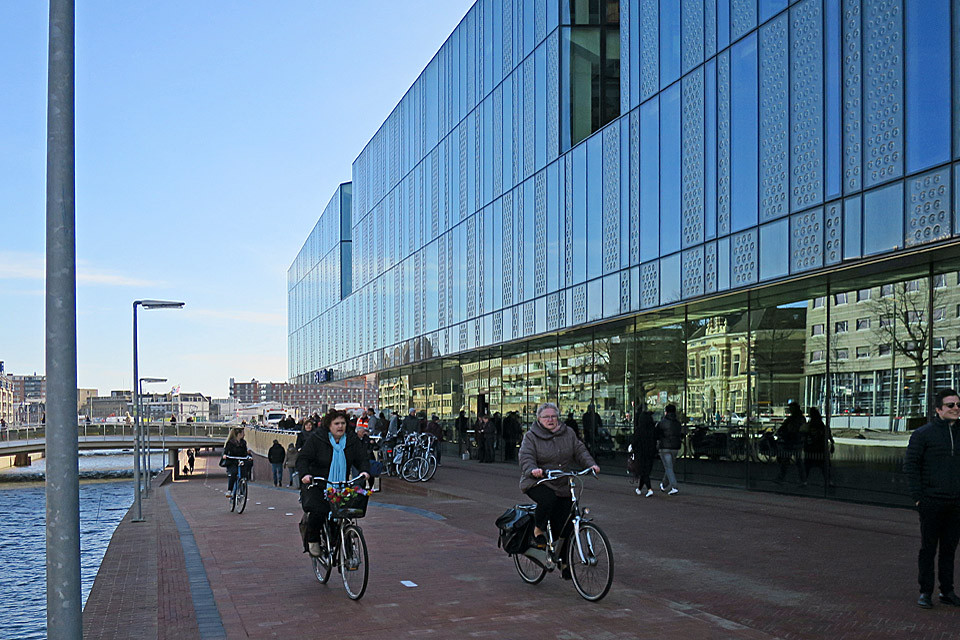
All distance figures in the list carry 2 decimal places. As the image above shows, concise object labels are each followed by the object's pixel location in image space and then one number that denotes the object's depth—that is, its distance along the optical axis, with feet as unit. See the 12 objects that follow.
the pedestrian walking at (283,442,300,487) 80.12
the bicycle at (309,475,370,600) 29.32
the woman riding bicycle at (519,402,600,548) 29.30
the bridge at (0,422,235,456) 278.46
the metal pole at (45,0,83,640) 16.96
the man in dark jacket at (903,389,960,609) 26.68
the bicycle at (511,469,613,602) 27.63
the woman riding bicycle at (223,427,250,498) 69.10
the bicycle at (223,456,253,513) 65.57
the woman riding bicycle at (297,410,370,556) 31.42
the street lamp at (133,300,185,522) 82.99
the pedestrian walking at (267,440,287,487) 112.06
